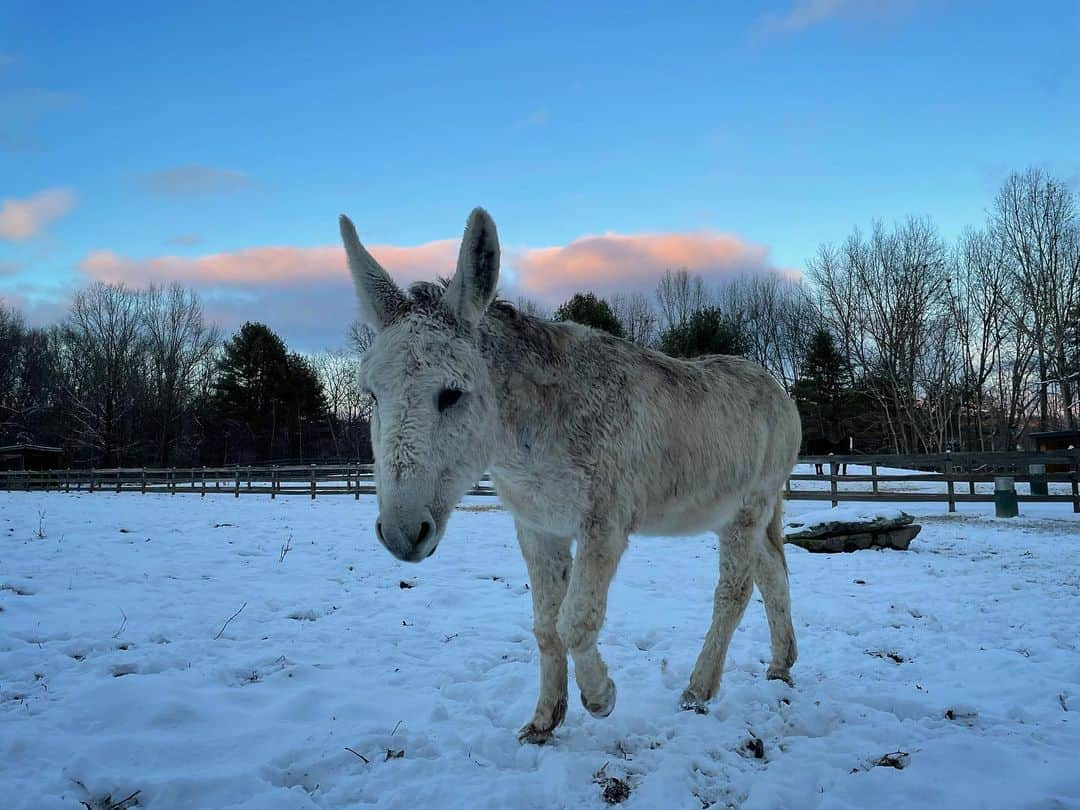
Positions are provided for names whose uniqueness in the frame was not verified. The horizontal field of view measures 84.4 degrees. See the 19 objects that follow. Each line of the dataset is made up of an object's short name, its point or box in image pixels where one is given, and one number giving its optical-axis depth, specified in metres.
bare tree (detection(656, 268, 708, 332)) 40.28
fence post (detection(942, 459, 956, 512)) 14.98
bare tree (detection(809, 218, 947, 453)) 33.03
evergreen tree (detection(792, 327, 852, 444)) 36.25
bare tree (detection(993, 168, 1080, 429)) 29.17
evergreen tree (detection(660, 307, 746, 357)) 31.50
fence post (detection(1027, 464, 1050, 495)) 14.63
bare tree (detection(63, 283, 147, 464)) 41.19
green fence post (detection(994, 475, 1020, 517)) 13.55
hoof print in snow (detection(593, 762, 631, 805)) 2.55
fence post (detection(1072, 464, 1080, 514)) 13.56
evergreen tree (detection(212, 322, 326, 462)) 45.97
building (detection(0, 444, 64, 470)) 35.78
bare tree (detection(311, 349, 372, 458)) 52.38
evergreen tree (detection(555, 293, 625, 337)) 29.92
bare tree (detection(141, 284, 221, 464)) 43.94
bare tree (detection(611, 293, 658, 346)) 37.86
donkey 2.38
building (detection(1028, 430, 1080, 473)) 22.84
